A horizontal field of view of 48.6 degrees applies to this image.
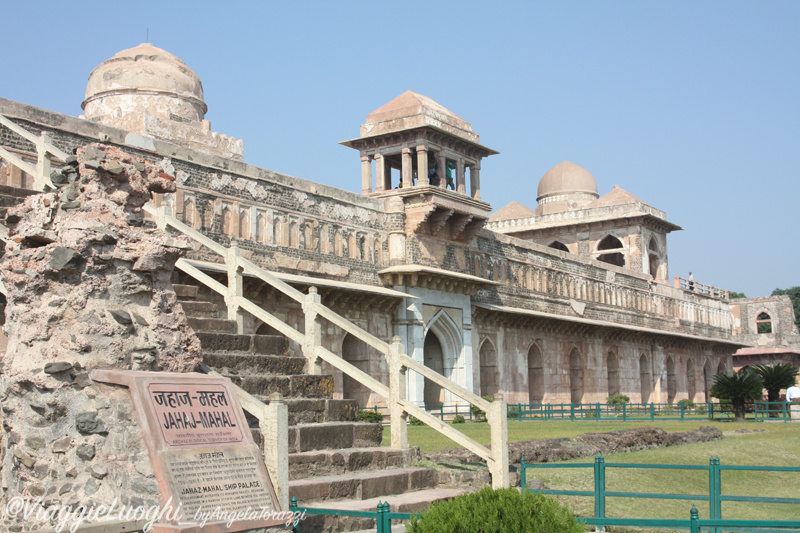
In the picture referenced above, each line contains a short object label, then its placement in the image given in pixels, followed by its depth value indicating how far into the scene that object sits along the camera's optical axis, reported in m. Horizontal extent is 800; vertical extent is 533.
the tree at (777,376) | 26.19
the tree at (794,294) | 85.85
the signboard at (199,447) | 5.18
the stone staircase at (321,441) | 7.16
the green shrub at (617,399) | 32.69
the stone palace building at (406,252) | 19.30
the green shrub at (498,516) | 5.25
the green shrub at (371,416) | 18.86
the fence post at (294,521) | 5.73
